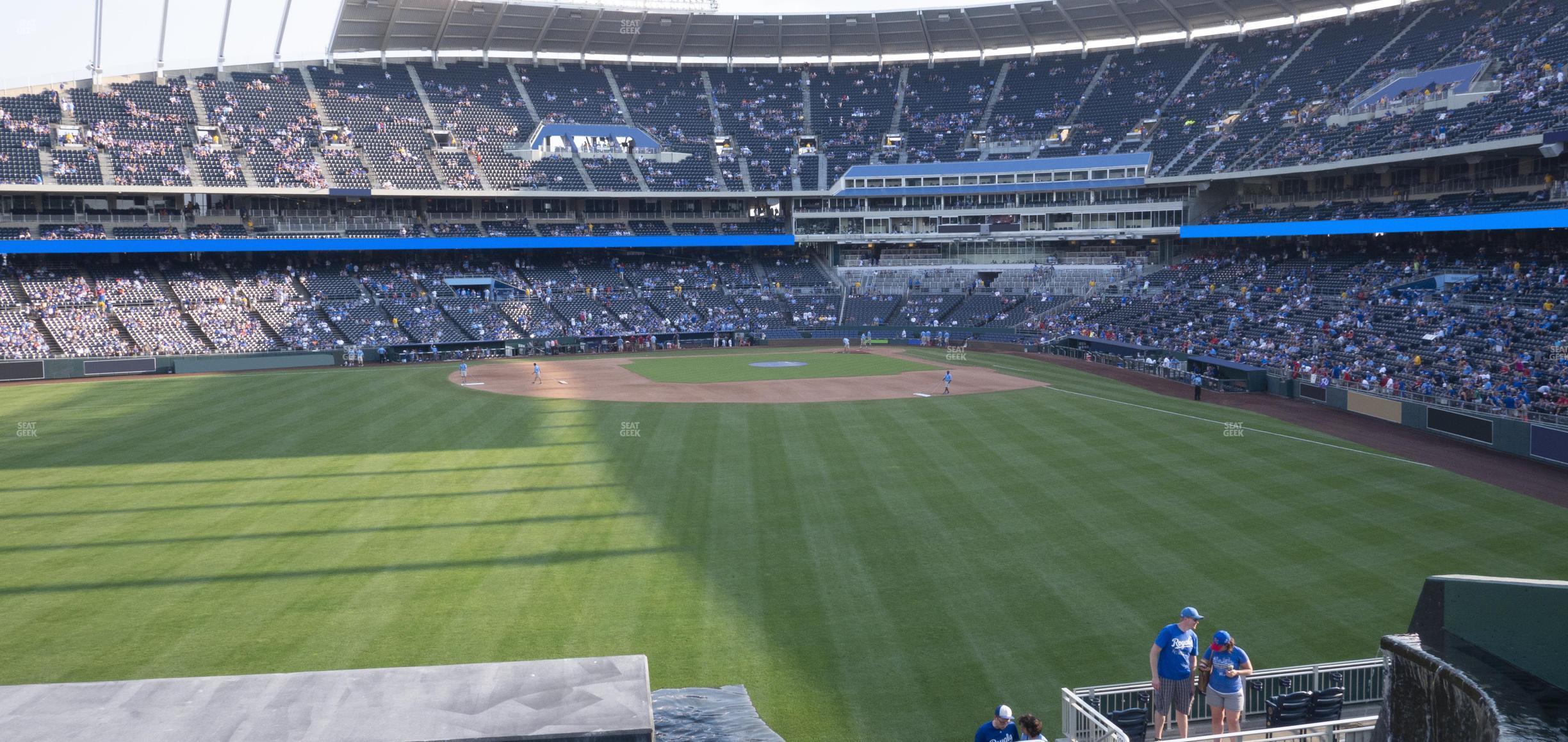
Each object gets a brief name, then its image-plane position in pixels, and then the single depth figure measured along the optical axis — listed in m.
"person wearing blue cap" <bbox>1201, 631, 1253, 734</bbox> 11.10
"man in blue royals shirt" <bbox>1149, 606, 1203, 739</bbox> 11.28
